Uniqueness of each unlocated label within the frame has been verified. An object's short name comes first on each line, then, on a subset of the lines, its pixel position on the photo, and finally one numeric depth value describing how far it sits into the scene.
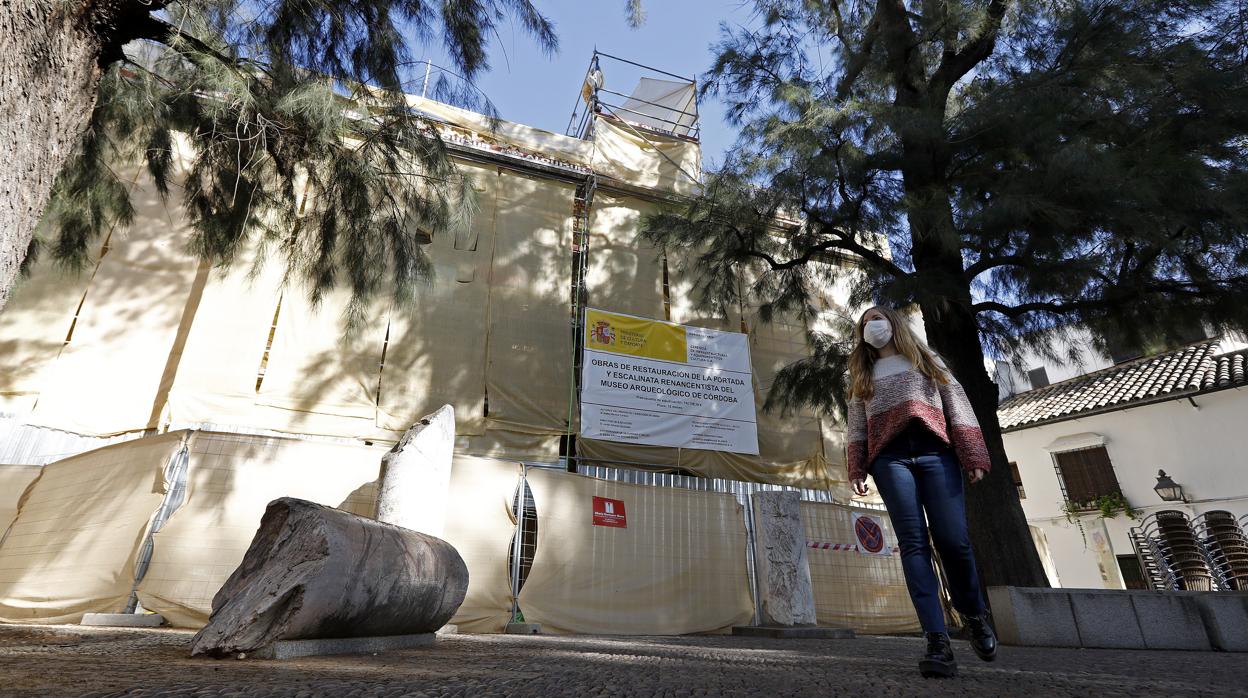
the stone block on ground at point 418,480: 4.91
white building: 13.10
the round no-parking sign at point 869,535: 7.79
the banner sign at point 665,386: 8.67
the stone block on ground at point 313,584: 2.21
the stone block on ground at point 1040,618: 4.08
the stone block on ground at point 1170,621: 3.99
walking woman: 2.34
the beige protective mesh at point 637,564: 6.12
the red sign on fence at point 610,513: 6.65
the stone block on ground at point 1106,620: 4.02
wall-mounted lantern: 13.09
